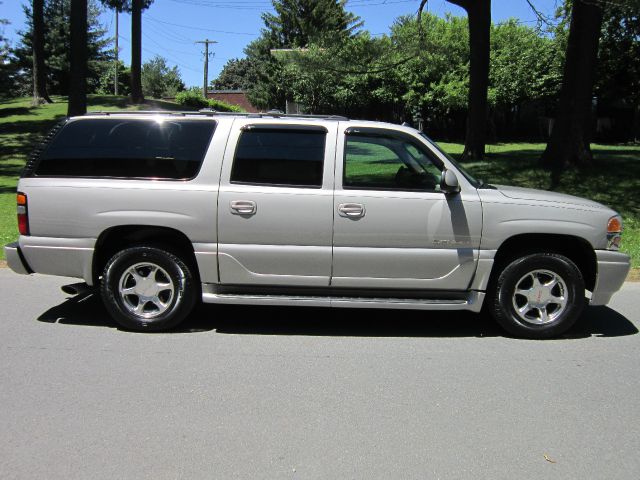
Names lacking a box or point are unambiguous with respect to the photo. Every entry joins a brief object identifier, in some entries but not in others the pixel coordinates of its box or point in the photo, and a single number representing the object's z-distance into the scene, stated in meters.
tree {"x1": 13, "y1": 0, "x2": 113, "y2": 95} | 46.53
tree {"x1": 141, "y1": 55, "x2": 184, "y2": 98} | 77.88
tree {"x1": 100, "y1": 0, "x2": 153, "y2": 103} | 28.23
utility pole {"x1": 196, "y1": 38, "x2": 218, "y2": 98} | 63.15
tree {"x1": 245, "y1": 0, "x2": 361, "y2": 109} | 51.62
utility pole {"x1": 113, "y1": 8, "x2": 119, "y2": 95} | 48.86
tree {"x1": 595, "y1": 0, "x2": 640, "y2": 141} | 27.62
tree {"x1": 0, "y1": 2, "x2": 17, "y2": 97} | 35.00
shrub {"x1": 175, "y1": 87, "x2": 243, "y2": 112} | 40.53
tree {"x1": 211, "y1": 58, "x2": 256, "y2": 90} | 98.00
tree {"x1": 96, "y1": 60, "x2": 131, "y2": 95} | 59.16
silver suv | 5.32
